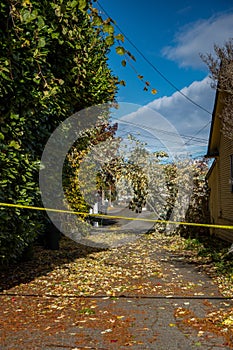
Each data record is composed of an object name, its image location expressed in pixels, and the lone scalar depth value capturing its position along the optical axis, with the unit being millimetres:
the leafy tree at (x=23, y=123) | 5930
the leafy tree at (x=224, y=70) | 9414
